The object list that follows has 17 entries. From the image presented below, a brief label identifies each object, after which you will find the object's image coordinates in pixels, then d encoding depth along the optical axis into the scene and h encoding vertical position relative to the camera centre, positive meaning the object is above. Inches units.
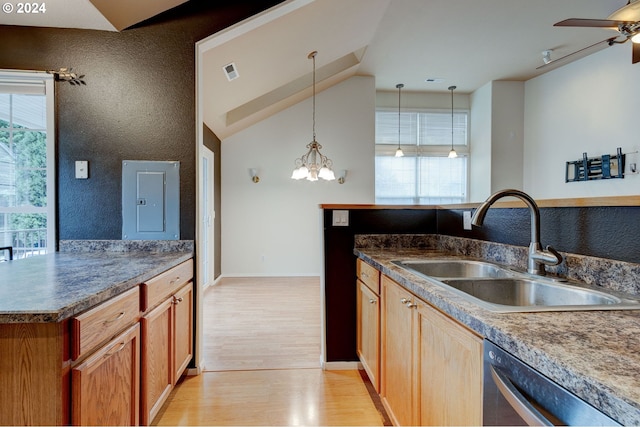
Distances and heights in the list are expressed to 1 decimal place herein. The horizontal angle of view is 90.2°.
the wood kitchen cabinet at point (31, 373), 35.3 -18.0
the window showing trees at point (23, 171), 90.5 +11.5
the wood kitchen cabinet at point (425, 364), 34.4 -20.7
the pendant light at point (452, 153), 227.6 +42.2
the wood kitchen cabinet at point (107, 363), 38.4 -21.2
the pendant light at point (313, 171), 156.3 +20.0
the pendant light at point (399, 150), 226.3 +43.9
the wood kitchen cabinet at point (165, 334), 58.1 -26.5
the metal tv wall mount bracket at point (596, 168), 164.1 +24.6
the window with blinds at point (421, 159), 245.1 +41.0
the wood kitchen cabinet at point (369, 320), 69.7 -26.3
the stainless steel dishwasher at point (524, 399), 20.2 -13.9
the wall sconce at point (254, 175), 217.2 +24.9
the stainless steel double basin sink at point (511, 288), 34.7 -11.1
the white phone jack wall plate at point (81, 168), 84.9 +11.3
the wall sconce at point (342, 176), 221.0 +24.7
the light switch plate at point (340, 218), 89.4 -1.8
